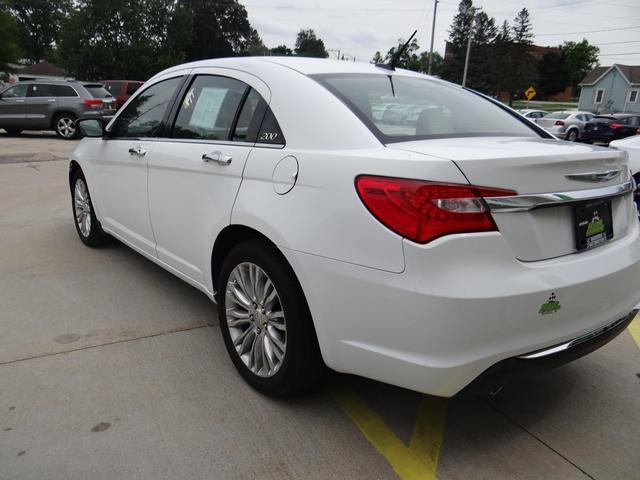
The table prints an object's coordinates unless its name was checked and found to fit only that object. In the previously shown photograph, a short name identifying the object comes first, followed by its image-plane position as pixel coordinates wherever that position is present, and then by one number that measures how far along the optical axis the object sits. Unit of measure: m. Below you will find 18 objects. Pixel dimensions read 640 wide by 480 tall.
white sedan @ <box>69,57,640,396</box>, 1.87
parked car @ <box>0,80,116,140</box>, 15.68
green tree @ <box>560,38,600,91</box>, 113.88
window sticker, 3.05
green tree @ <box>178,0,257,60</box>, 61.69
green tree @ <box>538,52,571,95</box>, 99.56
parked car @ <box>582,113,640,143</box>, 24.52
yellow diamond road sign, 37.33
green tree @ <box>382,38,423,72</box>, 92.68
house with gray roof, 65.31
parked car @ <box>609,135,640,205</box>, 6.97
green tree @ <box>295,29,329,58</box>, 102.13
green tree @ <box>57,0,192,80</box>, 40.38
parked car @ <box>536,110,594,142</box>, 26.02
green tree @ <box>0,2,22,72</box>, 40.91
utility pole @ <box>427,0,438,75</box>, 39.07
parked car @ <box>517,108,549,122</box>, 27.88
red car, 19.47
